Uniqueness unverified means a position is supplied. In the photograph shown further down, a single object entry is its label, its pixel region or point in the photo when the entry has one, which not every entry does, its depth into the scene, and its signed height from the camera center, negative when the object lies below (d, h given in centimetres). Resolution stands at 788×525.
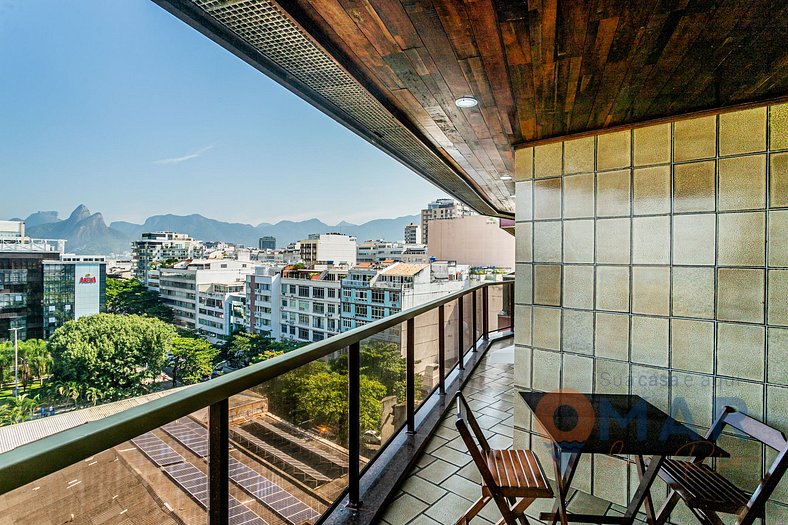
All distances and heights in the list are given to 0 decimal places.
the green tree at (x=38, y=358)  1808 -461
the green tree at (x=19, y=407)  1543 -597
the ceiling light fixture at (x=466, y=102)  225 +87
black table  180 -80
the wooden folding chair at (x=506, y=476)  182 -103
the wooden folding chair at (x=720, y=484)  167 -104
